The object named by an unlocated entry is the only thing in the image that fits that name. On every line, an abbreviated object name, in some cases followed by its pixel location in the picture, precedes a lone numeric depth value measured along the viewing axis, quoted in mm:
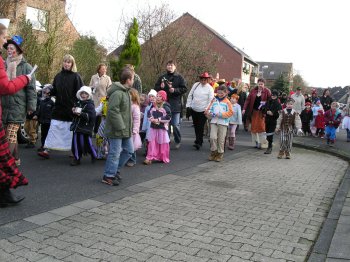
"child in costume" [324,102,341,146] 14495
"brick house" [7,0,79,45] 19031
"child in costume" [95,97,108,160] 8502
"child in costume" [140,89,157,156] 8855
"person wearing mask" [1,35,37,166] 6496
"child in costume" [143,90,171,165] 8672
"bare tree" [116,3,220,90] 25719
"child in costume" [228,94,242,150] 11633
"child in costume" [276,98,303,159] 10562
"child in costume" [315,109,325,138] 16953
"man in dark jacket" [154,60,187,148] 10344
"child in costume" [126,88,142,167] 7914
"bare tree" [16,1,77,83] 16983
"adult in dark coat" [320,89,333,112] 18234
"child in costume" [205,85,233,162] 9234
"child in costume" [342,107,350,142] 16000
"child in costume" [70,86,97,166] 7695
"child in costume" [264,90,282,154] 11117
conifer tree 23984
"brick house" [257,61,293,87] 97562
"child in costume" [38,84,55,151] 8664
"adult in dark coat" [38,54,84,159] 7938
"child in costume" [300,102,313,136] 17422
